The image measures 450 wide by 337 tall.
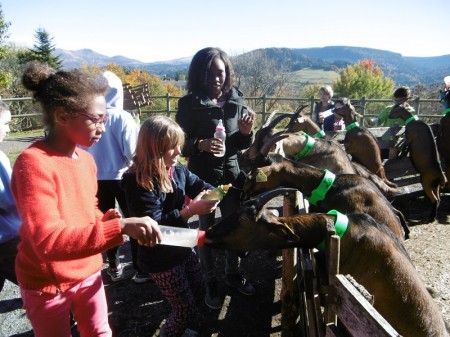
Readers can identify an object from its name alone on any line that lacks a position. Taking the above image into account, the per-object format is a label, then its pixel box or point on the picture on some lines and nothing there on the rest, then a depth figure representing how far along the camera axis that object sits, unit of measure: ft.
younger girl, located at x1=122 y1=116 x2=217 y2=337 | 7.96
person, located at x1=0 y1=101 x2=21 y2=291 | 8.71
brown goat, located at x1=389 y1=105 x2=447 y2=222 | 21.74
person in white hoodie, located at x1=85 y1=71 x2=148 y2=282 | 12.34
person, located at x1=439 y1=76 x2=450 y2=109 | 24.01
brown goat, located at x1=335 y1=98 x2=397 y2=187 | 20.08
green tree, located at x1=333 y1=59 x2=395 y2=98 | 152.05
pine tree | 109.73
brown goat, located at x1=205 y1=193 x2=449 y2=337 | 8.39
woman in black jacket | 11.35
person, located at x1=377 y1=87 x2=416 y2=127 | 23.44
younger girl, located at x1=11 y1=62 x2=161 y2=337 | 4.99
